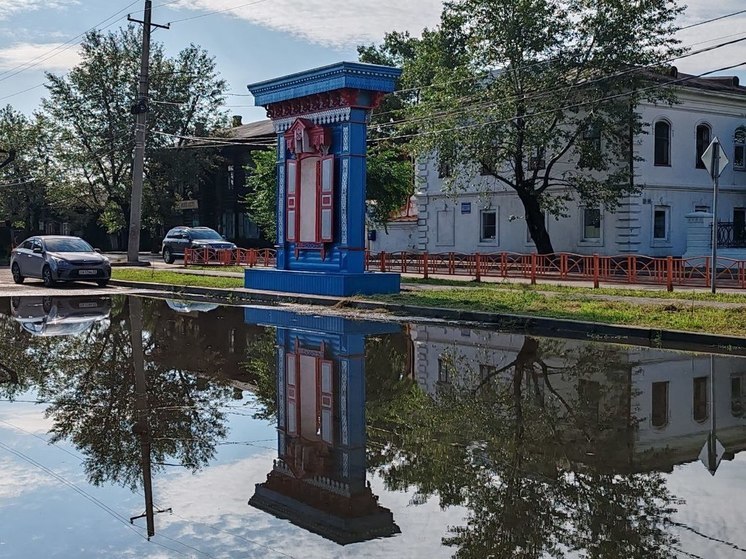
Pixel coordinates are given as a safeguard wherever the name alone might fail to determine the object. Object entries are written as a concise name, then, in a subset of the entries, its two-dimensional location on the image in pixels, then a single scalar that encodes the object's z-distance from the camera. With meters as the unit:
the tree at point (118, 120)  60.19
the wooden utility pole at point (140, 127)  35.84
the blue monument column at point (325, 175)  21.23
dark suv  44.38
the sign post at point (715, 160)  17.94
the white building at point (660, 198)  37.22
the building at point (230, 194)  65.19
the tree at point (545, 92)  32.97
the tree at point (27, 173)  66.06
